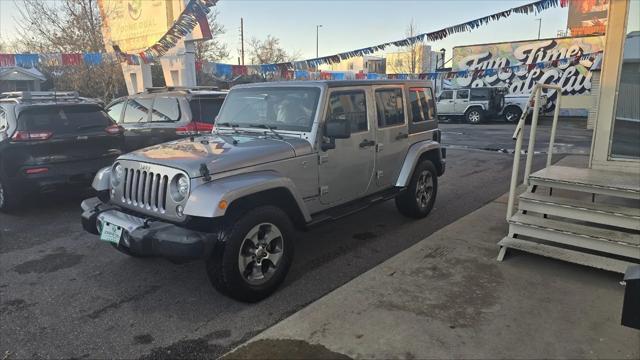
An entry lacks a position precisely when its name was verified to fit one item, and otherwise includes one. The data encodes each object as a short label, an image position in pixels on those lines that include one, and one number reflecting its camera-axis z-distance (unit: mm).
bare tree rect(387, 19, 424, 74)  36469
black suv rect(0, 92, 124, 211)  6238
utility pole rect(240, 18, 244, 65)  47531
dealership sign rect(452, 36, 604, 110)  25547
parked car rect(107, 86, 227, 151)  7547
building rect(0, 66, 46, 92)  30172
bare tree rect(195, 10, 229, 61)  26484
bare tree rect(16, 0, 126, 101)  17938
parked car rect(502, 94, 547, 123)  23500
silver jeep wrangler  3549
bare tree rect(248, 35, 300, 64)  49834
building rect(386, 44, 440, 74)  36812
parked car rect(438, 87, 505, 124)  23406
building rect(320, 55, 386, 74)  43406
